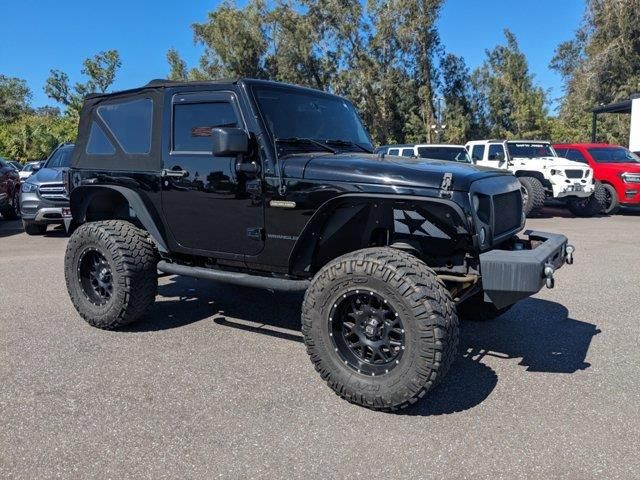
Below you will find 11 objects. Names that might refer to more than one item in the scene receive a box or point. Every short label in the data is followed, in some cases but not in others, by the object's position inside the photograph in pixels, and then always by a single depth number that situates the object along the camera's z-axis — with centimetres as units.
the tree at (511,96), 4209
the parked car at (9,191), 1346
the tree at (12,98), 5330
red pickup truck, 1488
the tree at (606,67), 3011
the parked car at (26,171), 1922
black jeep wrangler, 342
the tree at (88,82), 4041
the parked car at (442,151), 1402
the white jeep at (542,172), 1402
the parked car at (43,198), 1079
